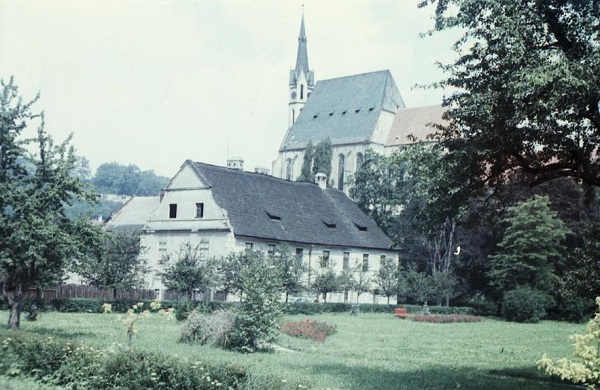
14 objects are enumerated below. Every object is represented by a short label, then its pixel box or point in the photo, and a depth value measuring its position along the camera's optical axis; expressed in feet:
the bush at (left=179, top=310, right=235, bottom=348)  65.67
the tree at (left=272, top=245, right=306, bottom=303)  132.47
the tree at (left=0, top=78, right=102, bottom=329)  60.49
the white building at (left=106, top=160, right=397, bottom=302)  152.66
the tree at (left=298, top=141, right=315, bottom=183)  277.44
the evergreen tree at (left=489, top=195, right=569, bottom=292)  154.30
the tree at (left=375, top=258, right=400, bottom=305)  164.86
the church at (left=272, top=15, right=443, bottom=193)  292.81
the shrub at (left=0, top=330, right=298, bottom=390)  35.12
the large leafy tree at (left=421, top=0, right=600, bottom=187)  38.68
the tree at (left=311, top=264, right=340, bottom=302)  147.23
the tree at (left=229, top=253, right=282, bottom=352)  64.18
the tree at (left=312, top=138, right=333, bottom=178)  279.69
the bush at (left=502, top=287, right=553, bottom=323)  140.05
